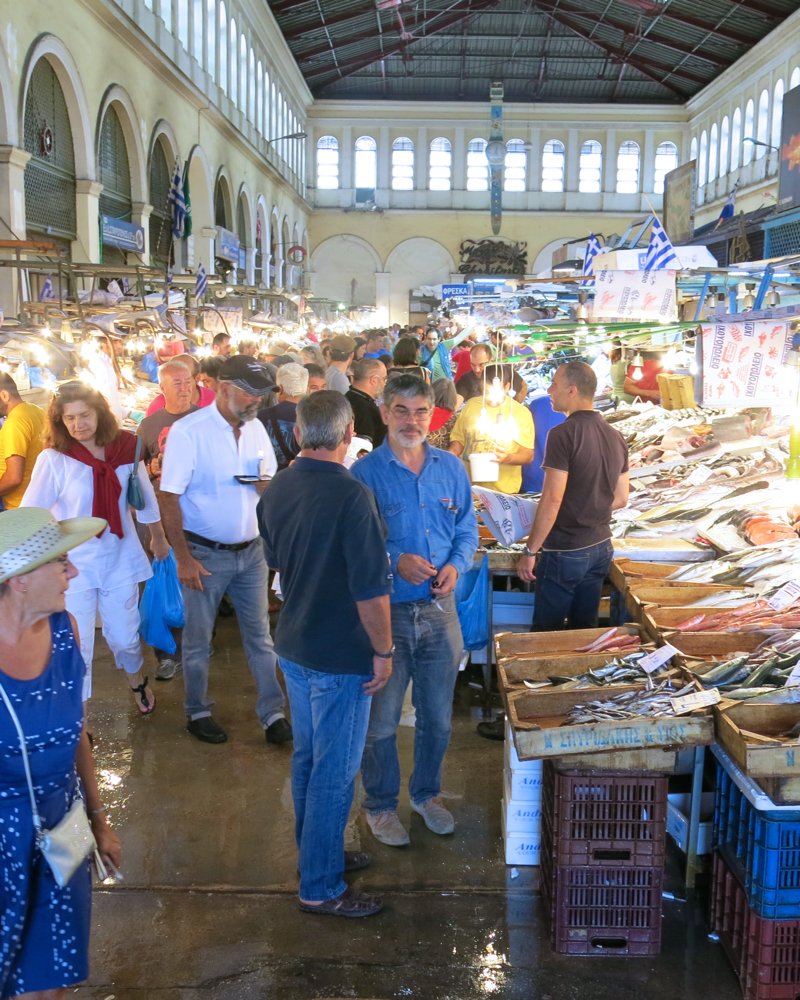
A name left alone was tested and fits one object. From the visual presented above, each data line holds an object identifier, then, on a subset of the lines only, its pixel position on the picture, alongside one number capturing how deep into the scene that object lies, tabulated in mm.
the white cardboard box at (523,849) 3795
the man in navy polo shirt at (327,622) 3170
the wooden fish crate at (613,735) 3260
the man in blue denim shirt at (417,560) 3807
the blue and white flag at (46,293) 11586
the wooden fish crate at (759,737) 2951
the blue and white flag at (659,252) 7136
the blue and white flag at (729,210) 21406
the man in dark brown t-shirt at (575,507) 4578
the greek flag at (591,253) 10773
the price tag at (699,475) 7247
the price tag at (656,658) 3773
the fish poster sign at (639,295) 6652
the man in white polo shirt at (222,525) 4625
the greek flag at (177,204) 19828
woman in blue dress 2258
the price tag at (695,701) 3320
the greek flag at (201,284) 12508
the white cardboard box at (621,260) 9789
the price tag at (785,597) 4348
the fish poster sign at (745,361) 5098
